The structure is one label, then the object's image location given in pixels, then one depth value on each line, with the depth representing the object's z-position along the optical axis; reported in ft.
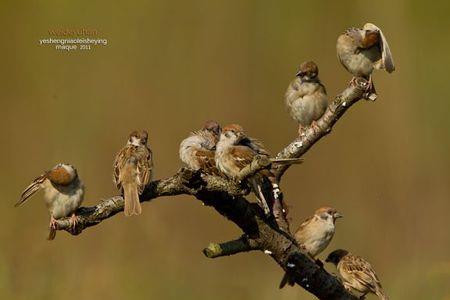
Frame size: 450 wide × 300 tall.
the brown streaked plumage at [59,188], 43.04
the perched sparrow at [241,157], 40.17
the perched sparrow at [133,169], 42.24
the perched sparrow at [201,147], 51.87
